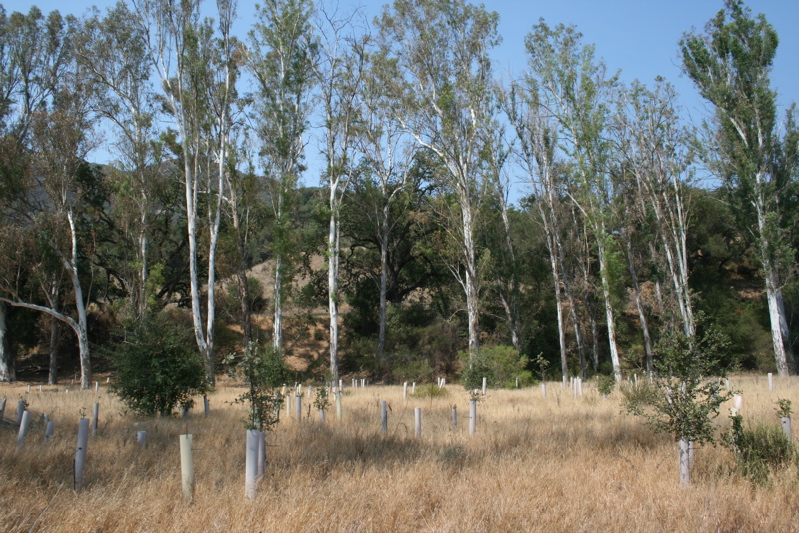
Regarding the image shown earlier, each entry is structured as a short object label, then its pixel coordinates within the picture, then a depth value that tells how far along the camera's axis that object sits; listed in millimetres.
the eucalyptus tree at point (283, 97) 26938
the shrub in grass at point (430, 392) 17859
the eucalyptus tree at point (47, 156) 25984
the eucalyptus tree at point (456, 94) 26281
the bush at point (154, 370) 12534
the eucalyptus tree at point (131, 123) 26203
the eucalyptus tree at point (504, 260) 28844
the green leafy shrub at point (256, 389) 7824
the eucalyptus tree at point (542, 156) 28128
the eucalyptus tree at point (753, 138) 26109
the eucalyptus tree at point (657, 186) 26094
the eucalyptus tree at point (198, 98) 25641
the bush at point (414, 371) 30297
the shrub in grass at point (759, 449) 6719
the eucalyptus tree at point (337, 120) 27297
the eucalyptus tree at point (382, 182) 30169
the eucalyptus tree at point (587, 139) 24750
